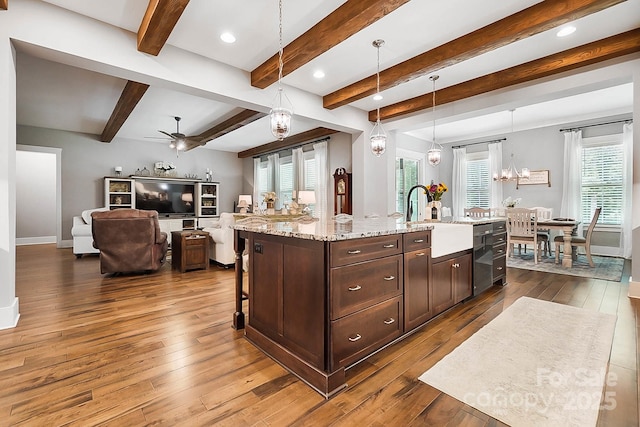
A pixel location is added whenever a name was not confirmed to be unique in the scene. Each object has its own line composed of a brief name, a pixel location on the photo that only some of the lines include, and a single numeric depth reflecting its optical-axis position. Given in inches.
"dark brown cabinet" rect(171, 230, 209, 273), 186.9
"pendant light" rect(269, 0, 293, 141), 113.1
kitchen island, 69.3
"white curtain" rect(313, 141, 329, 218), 285.6
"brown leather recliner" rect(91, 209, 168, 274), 172.7
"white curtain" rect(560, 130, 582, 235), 255.1
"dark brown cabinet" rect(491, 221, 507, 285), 147.4
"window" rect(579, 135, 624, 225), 239.1
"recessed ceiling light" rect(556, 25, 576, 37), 124.6
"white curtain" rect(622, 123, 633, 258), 229.0
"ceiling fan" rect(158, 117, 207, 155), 243.6
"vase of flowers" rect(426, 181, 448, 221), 140.9
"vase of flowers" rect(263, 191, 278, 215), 238.8
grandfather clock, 252.2
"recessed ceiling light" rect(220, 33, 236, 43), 127.6
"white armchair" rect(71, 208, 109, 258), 238.1
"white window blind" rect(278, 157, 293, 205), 340.5
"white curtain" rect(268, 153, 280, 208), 352.5
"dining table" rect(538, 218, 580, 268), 195.3
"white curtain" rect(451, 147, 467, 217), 330.0
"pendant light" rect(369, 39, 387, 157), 158.6
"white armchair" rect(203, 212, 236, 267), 194.5
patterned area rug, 176.2
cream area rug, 61.3
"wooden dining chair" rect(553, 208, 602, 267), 195.6
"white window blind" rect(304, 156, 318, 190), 309.4
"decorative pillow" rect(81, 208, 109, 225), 252.7
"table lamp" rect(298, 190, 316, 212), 265.9
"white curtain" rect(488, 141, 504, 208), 301.1
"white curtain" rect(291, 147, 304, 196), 317.7
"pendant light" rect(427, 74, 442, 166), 188.9
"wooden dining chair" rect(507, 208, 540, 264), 205.9
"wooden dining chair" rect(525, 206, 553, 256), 225.3
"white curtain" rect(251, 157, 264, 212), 383.4
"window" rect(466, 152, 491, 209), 313.9
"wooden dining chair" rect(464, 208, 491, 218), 241.1
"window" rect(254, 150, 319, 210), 312.7
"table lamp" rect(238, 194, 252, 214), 337.7
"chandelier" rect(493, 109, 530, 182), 256.7
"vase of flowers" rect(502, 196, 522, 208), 239.8
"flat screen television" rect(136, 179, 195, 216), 326.6
